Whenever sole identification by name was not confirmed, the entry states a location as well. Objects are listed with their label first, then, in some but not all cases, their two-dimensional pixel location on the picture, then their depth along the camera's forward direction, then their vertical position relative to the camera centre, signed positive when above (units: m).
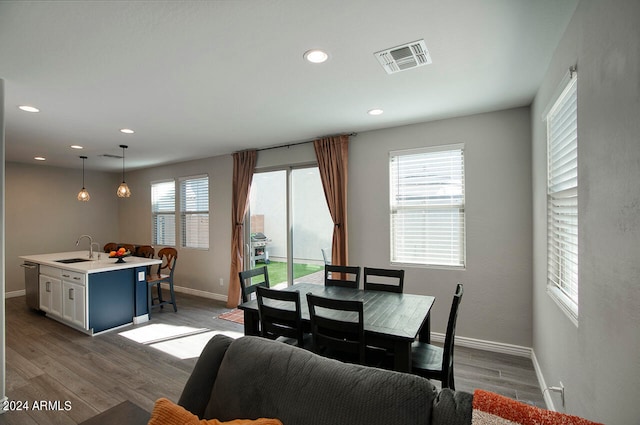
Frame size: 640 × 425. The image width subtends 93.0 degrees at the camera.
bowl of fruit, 4.47 -0.60
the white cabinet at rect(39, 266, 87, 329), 3.97 -1.13
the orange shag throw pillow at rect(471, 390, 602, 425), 0.86 -0.59
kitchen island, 3.96 -1.08
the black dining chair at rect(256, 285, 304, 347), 2.27 -0.81
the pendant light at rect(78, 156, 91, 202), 5.04 +0.30
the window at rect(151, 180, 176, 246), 6.50 +0.03
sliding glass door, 4.59 -0.21
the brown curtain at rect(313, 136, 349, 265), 4.16 +0.35
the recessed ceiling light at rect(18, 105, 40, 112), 3.05 +1.09
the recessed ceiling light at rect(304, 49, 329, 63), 2.10 +1.11
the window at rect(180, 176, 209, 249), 5.95 +0.03
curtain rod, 4.19 +1.07
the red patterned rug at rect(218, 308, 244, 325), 4.48 -1.59
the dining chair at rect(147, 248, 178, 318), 4.58 -1.05
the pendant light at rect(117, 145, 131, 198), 4.78 +0.36
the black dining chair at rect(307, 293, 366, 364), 2.01 -0.80
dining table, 1.97 -0.79
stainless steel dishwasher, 4.81 -1.13
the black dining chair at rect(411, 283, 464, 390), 1.99 -1.07
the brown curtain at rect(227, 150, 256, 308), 5.16 +0.06
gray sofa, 1.01 -0.66
